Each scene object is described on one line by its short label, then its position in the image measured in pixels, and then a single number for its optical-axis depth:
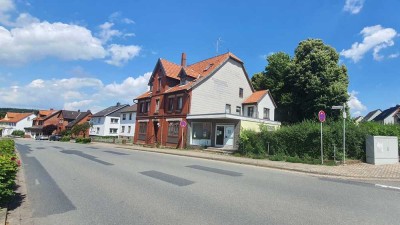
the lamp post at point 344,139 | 16.95
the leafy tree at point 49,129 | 90.00
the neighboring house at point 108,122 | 64.19
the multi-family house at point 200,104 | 29.11
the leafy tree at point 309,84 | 34.06
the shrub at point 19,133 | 91.31
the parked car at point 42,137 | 70.69
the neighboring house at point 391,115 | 52.66
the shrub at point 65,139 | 58.14
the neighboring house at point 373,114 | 74.07
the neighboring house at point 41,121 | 92.31
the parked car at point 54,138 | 62.85
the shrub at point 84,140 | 47.44
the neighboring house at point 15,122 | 103.50
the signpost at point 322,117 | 16.62
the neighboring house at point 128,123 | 54.86
